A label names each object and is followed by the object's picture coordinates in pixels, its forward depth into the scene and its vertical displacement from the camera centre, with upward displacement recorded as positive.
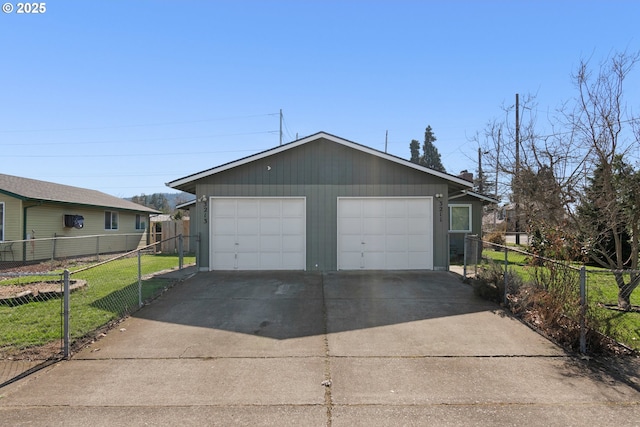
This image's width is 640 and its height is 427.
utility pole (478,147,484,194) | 11.44 +2.02
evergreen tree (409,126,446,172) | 47.84 +8.68
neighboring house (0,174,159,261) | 14.82 -0.01
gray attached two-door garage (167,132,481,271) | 10.88 +0.17
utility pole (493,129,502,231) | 8.94 +1.55
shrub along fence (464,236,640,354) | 4.92 -1.39
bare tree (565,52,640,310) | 6.51 +0.51
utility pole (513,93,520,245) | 7.98 +0.93
